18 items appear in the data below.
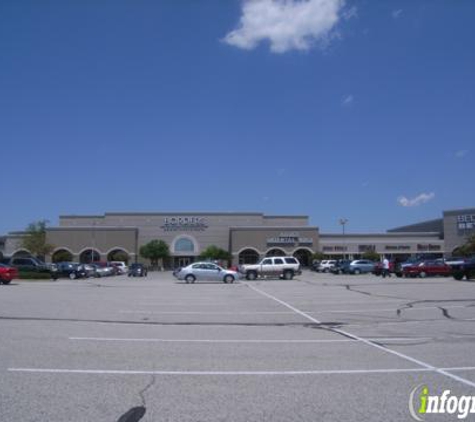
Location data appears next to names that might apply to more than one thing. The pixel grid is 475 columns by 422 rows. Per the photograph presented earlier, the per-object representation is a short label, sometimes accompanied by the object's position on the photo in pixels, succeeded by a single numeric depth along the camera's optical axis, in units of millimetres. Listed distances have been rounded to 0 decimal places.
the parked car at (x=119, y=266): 64581
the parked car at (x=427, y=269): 42688
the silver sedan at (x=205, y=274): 36562
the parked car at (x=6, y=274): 31703
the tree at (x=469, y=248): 66438
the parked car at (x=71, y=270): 46156
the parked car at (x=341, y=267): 57209
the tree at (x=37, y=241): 85750
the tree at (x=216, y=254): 96125
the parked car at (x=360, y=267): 56406
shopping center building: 98250
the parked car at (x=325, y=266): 66619
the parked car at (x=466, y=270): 35406
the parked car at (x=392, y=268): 44334
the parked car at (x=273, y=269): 42281
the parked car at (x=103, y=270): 52006
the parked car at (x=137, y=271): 58156
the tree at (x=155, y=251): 96750
